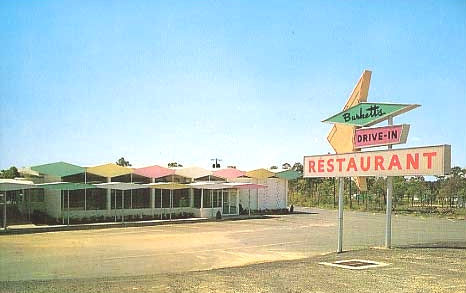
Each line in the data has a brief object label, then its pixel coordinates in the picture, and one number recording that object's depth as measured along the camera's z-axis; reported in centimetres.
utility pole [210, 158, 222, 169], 3819
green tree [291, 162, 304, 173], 6551
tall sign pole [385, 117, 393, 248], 1415
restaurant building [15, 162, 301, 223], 2642
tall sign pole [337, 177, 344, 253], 1427
